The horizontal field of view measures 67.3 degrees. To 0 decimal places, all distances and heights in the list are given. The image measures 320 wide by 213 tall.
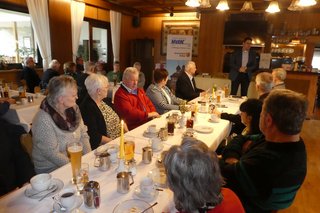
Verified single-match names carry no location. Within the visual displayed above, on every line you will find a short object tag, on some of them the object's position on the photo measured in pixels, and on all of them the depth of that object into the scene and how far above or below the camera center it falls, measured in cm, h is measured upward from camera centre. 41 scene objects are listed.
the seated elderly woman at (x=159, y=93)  351 -54
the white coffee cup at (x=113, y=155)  161 -66
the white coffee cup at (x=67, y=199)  109 -66
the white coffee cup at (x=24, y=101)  345 -70
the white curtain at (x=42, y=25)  550 +62
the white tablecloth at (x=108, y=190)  115 -72
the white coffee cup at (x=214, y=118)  269 -65
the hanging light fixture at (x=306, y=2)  370 +92
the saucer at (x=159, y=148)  182 -68
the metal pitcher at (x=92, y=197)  115 -67
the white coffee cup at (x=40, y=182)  123 -66
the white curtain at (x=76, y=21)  642 +87
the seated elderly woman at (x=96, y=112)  225 -55
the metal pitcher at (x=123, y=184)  128 -67
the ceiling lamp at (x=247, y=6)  497 +110
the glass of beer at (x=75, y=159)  138 -60
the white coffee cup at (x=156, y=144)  182 -65
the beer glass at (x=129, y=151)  161 -63
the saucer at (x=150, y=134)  214 -69
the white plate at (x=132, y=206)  111 -70
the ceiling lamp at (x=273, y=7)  458 +101
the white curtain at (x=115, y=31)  801 +79
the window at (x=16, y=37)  547 +32
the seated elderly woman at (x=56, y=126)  172 -54
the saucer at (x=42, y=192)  121 -70
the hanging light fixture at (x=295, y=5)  411 +98
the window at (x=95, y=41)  740 +40
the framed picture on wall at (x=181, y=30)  892 +103
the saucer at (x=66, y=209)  109 -69
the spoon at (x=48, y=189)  121 -70
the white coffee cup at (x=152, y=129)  218 -65
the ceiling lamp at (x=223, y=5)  457 +101
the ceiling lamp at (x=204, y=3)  430 +97
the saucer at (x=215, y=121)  269 -68
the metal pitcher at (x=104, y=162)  151 -66
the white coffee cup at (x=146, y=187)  125 -67
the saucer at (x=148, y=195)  123 -71
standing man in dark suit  607 -14
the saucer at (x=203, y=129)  230 -68
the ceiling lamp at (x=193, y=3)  420 +95
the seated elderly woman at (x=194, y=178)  90 -44
